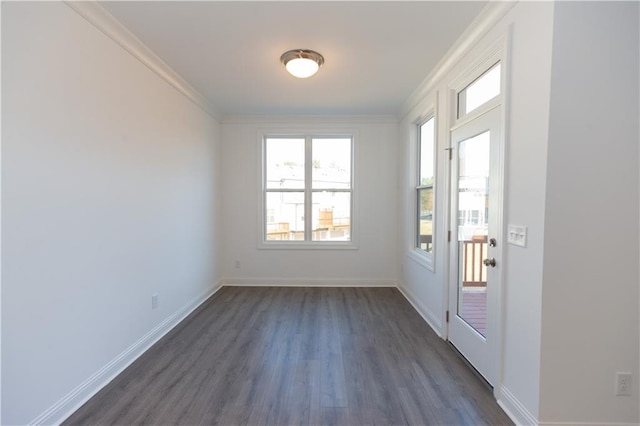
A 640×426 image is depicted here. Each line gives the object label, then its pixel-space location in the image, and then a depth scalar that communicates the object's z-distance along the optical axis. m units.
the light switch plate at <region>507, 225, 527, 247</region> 1.70
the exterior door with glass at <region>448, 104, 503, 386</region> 1.99
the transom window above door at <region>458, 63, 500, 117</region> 2.08
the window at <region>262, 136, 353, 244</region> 4.61
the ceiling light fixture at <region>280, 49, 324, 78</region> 2.49
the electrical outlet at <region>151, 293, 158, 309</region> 2.71
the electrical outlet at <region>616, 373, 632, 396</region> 1.58
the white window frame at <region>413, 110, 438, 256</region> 3.08
